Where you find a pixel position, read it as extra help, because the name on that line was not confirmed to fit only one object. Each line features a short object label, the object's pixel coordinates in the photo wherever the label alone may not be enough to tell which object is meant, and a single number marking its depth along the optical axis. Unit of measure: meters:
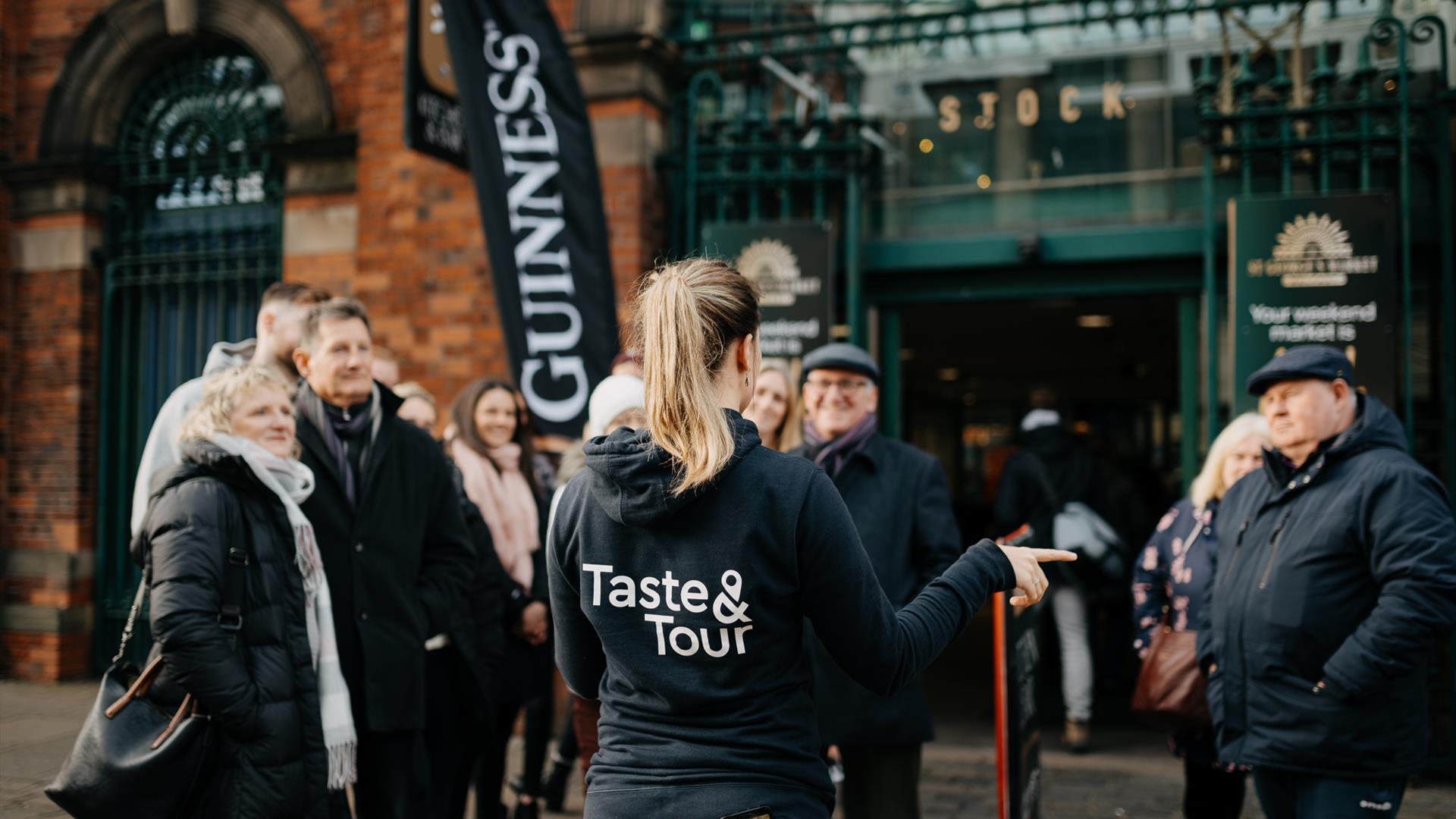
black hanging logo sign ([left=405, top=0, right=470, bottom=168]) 5.62
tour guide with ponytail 1.90
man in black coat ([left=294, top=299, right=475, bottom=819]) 3.53
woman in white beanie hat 3.69
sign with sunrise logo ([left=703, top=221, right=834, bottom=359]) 6.23
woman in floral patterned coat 4.17
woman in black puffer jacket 2.91
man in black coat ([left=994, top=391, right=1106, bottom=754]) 6.55
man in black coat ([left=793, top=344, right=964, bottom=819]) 3.53
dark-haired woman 4.56
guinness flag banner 5.57
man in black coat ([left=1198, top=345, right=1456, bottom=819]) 2.96
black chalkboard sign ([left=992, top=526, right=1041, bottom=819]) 3.57
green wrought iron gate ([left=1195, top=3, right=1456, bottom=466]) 5.63
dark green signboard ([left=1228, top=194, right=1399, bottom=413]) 5.54
